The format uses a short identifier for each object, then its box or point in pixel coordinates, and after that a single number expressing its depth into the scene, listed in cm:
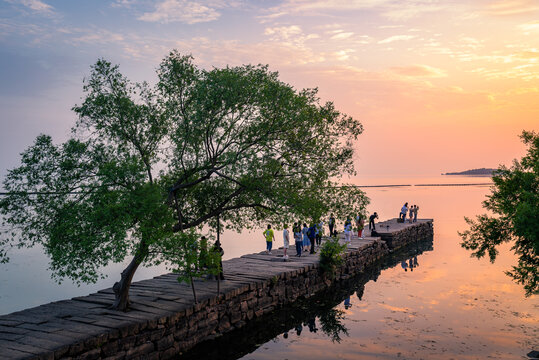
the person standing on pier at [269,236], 2948
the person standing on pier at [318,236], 3077
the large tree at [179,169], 1492
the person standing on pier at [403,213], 5666
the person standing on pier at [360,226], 4164
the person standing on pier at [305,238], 3284
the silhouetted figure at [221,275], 2020
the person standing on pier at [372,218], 4454
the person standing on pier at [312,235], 3188
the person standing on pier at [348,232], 3744
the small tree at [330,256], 2877
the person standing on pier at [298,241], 3033
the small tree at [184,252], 1541
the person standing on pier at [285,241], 2909
